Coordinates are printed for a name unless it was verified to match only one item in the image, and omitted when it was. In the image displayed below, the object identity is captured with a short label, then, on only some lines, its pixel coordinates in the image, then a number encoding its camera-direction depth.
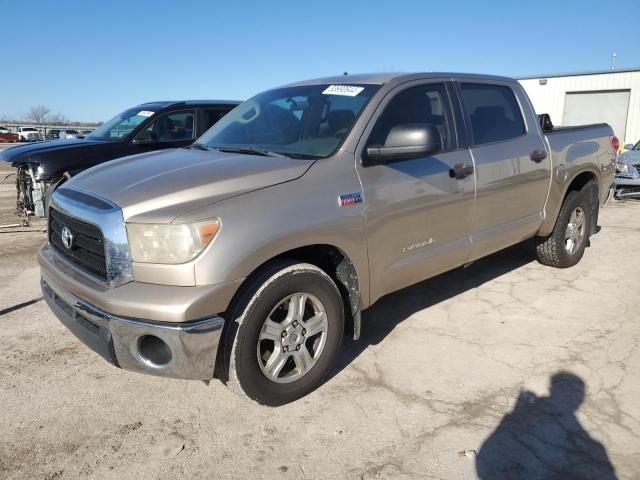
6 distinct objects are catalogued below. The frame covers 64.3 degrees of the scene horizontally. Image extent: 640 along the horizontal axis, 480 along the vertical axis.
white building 20.50
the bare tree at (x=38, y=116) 79.56
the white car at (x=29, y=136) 40.59
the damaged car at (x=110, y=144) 6.22
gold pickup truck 2.48
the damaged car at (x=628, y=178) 10.20
